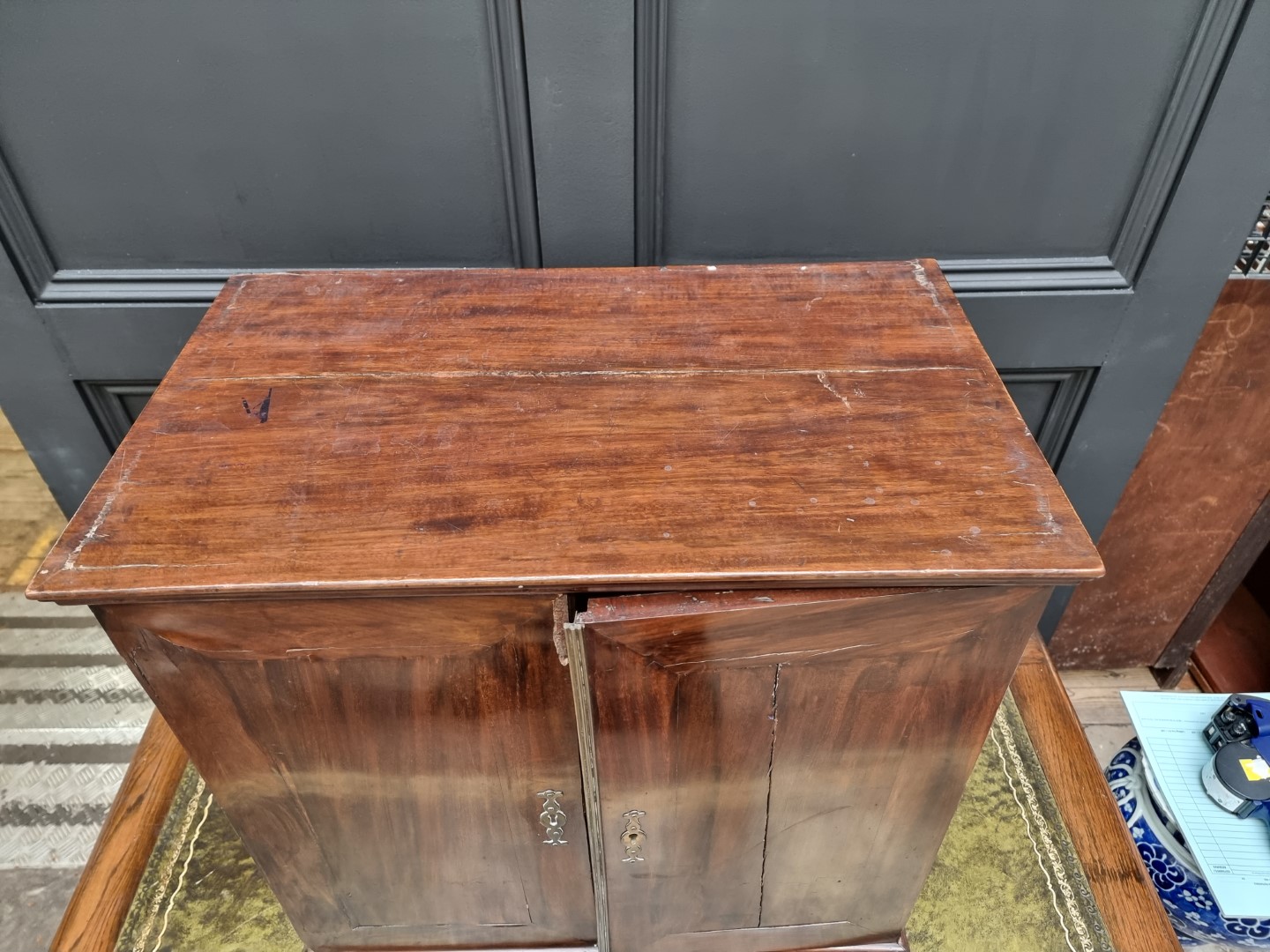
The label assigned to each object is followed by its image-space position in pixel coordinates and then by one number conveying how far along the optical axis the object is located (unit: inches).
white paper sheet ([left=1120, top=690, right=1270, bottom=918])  42.0
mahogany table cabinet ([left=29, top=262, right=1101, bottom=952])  23.9
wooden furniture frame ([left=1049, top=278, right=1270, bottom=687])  46.9
